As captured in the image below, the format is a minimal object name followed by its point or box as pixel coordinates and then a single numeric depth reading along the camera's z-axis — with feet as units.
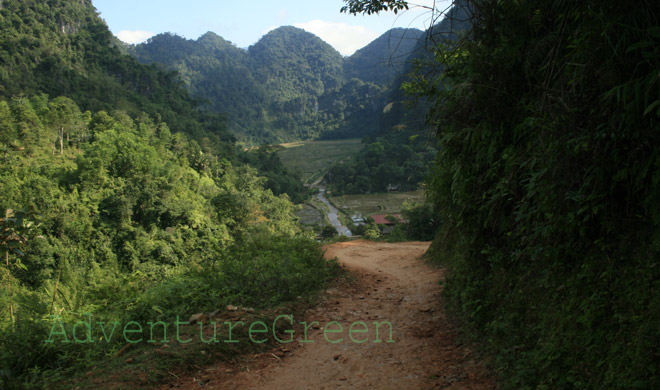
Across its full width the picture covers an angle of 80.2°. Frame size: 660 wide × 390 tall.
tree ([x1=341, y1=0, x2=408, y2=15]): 14.55
